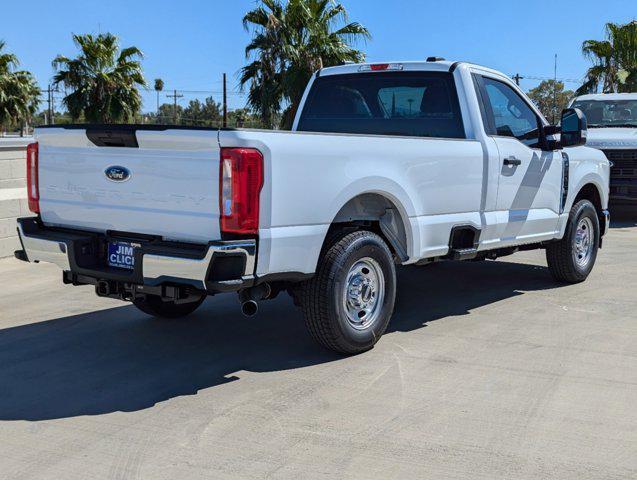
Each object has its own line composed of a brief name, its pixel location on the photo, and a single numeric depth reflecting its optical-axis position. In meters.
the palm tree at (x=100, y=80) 33.72
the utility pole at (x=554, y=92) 67.05
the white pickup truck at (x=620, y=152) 13.89
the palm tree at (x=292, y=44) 24.77
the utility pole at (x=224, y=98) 38.68
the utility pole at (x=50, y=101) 67.05
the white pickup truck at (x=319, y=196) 4.72
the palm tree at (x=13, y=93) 41.62
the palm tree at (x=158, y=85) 79.50
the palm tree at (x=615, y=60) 28.94
